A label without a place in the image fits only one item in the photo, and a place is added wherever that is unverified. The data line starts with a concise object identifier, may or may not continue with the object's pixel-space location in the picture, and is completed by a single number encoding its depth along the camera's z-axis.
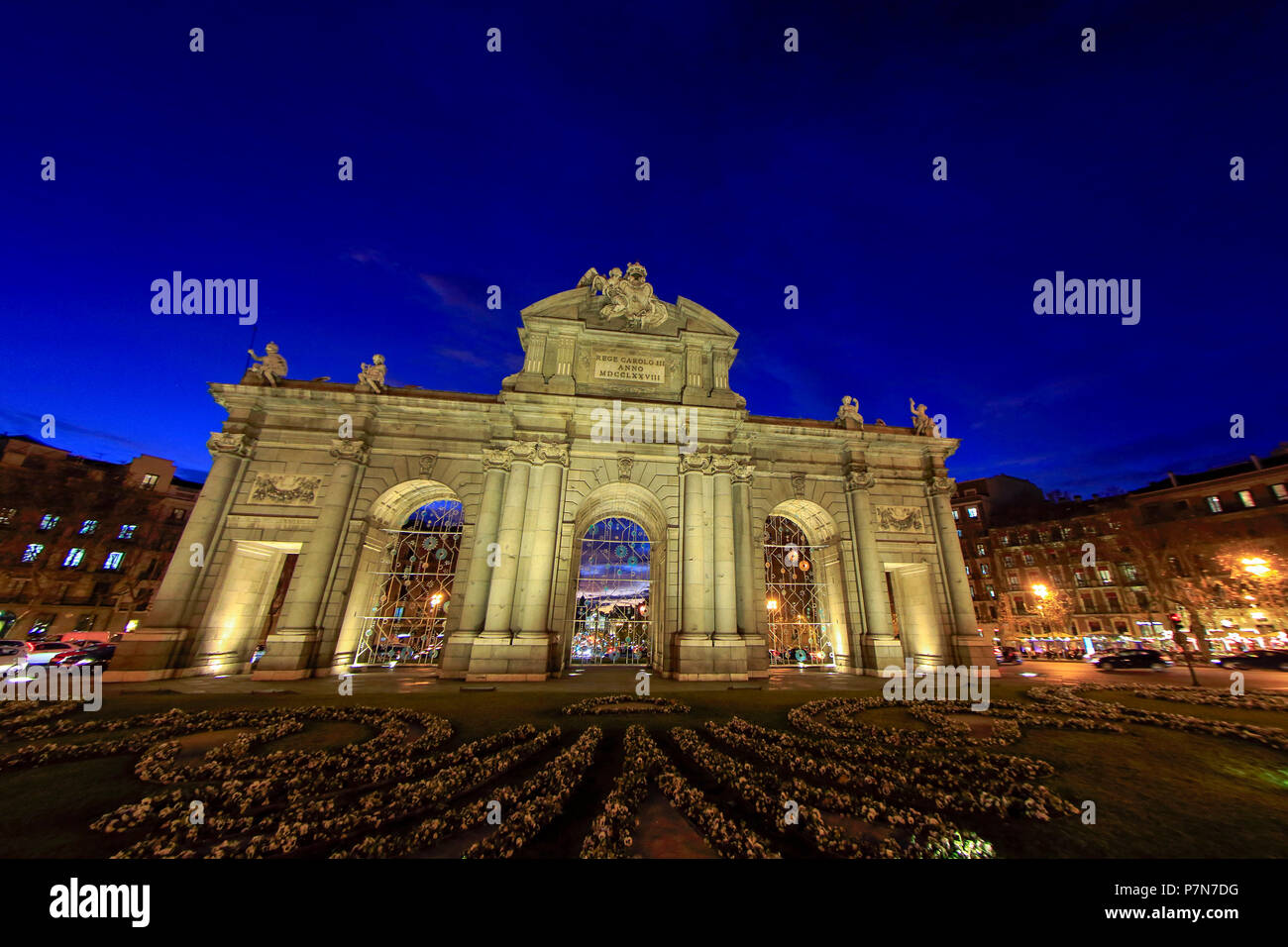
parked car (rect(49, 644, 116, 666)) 20.43
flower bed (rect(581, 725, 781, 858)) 4.00
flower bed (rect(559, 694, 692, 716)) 10.13
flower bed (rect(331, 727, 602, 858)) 3.92
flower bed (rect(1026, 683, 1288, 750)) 8.15
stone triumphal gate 15.77
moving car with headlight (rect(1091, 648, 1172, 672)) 22.36
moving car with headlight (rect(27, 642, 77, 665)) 23.78
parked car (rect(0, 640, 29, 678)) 21.83
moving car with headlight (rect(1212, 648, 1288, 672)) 21.69
